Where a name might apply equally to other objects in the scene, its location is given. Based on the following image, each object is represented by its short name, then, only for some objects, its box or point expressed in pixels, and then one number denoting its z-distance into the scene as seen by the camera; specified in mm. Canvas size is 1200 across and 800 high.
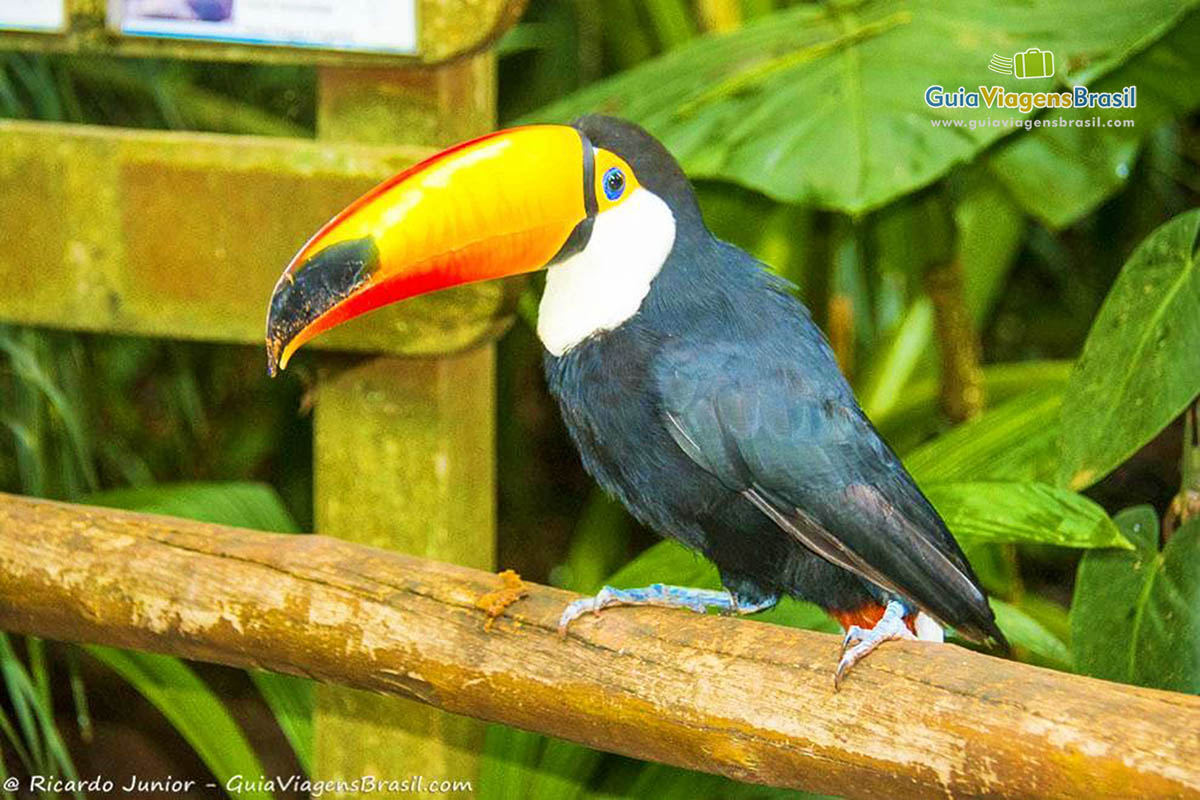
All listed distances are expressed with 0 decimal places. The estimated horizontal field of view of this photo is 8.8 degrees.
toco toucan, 3870
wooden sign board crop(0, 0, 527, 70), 3984
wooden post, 4020
